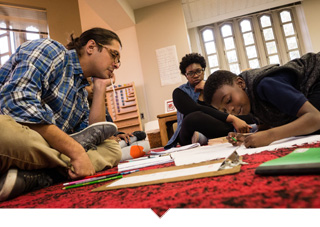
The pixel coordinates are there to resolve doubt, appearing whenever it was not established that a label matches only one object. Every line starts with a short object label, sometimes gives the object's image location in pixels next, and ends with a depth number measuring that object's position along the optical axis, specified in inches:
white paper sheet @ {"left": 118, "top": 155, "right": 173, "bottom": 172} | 44.9
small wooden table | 123.7
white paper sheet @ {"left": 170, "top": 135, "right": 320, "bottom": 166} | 37.9
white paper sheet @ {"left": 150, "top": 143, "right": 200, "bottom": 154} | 66.1
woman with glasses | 83.9
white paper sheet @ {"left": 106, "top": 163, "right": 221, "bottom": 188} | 28.5
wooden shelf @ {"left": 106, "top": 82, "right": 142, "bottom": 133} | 179.2
